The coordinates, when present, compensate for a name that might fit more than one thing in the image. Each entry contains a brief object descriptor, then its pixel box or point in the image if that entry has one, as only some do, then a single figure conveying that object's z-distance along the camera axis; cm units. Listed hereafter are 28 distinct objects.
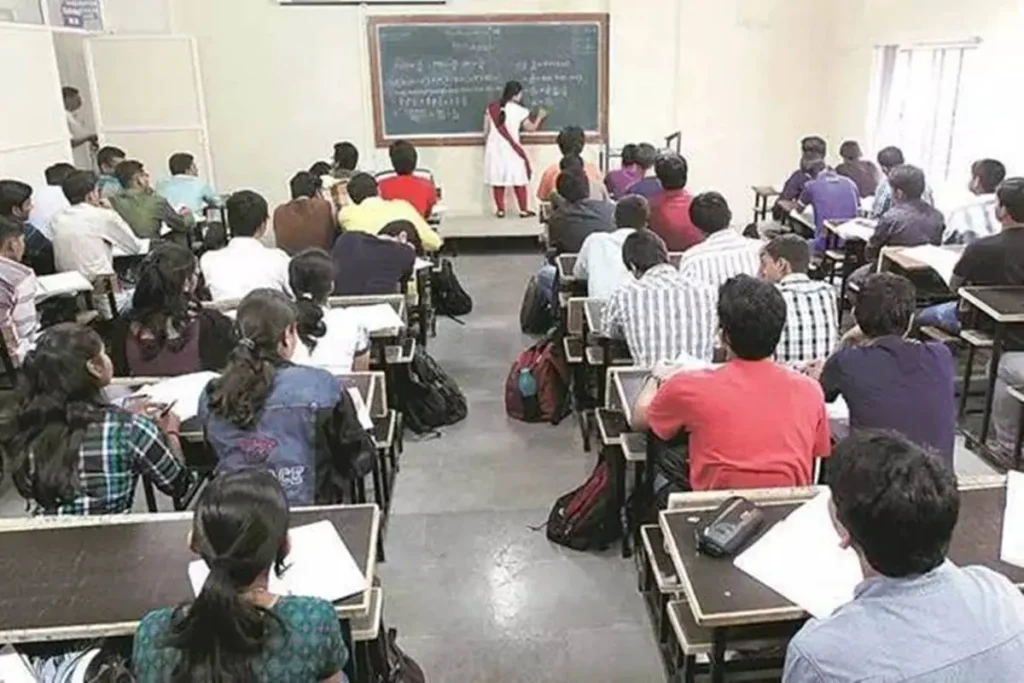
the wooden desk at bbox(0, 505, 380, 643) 171
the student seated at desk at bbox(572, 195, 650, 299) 412
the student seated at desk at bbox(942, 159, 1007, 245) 477
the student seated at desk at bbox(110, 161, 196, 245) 580
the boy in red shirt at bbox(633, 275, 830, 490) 224
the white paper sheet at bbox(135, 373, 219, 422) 276
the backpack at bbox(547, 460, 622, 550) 321
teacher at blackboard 805
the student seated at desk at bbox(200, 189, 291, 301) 399
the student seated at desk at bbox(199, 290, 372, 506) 225
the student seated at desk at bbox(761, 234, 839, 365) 311
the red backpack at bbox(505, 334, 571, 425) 435
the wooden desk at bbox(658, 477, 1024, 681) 167
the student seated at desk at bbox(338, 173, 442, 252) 495
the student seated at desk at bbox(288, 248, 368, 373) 315
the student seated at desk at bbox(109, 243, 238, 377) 320
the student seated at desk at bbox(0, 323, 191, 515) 212
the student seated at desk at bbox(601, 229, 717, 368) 326
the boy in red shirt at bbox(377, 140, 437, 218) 587
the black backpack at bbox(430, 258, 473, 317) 610
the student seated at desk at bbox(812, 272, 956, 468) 244
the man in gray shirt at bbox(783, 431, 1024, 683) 120
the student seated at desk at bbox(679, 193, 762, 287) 382
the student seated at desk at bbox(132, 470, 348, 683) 140
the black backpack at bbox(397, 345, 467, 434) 427
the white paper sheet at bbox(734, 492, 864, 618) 171
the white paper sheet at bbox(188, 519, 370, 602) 176
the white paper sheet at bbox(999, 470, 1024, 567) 182
